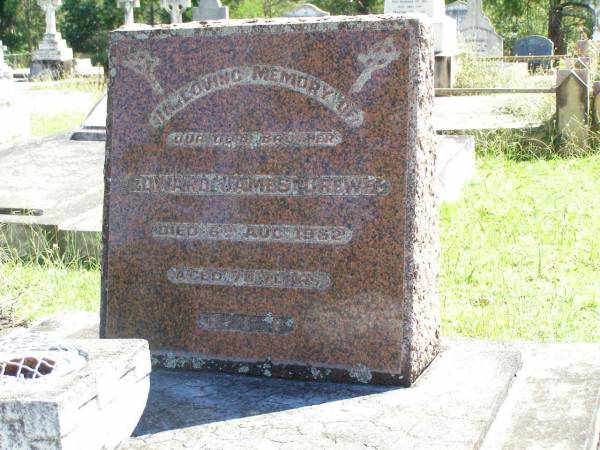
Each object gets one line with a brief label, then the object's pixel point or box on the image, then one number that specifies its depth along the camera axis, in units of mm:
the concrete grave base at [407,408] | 2486
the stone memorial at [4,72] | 9992
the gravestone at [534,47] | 19922
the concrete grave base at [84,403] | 1925
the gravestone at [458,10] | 20703
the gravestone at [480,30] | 19375
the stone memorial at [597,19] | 18812
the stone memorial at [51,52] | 23875
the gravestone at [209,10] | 21125
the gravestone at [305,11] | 23266
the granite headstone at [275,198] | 2867
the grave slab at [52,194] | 5184
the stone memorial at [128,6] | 23875
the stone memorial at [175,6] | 22812
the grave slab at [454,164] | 6516
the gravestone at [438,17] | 12264
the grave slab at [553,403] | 2500
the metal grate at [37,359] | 2111
